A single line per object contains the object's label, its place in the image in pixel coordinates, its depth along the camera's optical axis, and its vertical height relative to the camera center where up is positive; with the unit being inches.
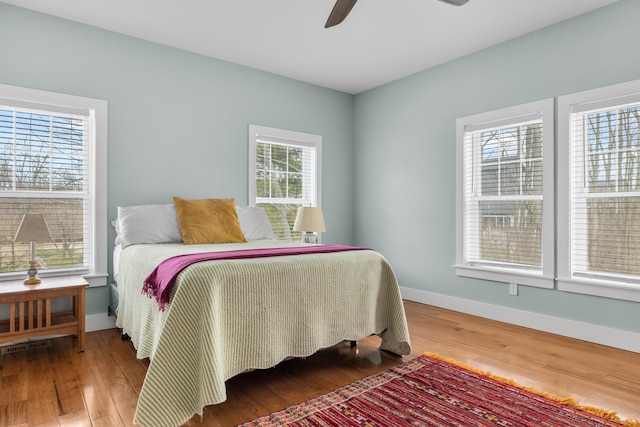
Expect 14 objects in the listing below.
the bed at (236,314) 72.5 -23.2
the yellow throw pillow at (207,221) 132.6 -2.8
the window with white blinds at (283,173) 177.2 +19.3
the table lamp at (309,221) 161.6 -3.2
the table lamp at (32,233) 108.2 -5.6
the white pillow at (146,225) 126.4 -4.0
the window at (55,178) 123.6 +11.6
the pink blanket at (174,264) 78.4 -11.0
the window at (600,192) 119.3 +7.0
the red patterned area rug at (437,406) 75.3 -40.2
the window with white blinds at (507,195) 137.5 +7.1
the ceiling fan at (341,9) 91.0 +49.2
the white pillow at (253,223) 151.4 -3.9
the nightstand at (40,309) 105.3 -27.9
